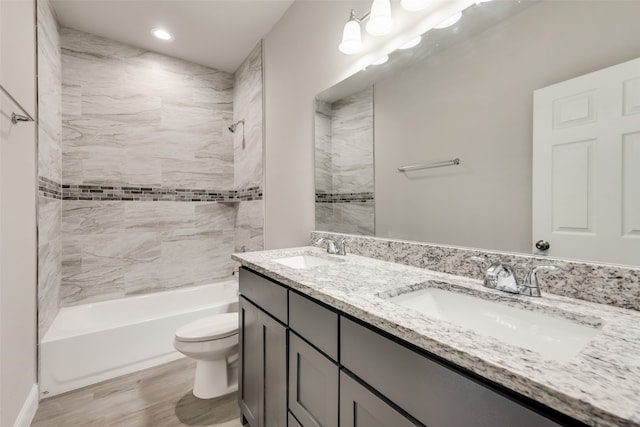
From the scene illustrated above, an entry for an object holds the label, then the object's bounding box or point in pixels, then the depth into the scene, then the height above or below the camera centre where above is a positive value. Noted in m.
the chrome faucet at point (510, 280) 0.83 -0.22
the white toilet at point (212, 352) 1.67 -0.87
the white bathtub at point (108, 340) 1.83 -0.96
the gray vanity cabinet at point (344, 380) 0.50 -0.42
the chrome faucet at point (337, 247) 1.60 -0.22
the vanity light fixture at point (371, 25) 1.29 +0.90
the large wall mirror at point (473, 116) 0.82 +0.40
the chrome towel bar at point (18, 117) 1.32 +0.46
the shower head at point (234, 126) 2.99 +0.93
